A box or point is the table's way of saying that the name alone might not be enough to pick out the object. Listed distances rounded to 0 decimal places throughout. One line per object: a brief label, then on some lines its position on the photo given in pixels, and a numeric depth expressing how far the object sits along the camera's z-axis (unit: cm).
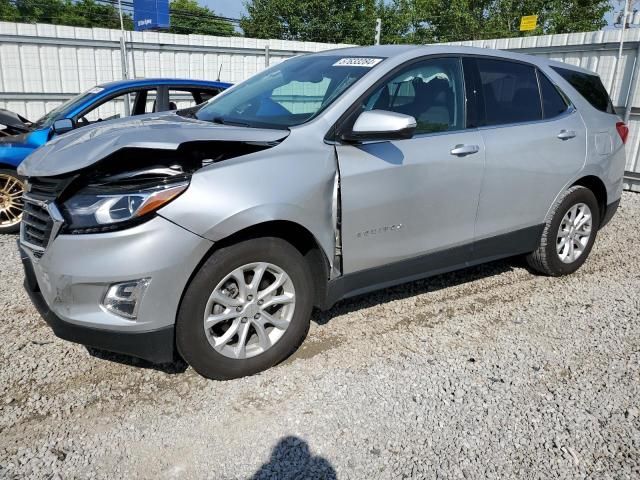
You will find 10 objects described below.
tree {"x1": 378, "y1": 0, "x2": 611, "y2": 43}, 2964
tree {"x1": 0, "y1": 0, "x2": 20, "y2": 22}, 3939
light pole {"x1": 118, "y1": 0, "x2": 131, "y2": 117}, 1095
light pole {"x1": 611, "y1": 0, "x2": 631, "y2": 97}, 816
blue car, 552
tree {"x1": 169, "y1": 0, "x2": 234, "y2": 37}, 4666
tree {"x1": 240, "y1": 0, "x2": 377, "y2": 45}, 3291
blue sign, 1725
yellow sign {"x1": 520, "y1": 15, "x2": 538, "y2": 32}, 1261
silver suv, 250
